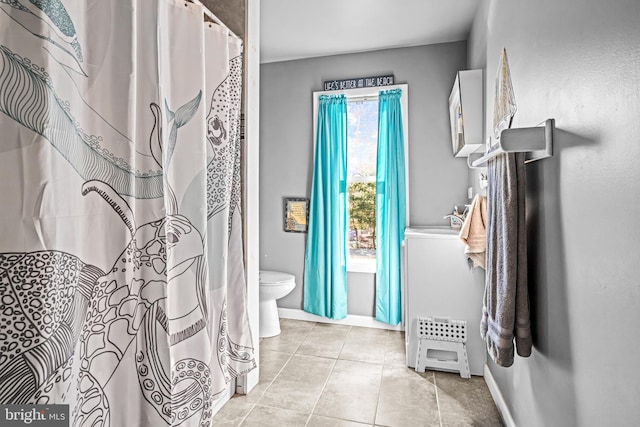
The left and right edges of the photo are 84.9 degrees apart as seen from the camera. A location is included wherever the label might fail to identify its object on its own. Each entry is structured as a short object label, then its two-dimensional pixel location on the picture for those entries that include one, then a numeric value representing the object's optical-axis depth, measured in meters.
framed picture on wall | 3.39
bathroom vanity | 2.30
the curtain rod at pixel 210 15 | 1.46
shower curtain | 0.81
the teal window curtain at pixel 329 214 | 3.22
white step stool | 2.27
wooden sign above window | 3.16
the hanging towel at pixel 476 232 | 2.02
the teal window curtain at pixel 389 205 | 3.06
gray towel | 1.29
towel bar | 1.19
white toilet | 2.85
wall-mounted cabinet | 2.34
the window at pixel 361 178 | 3.31
